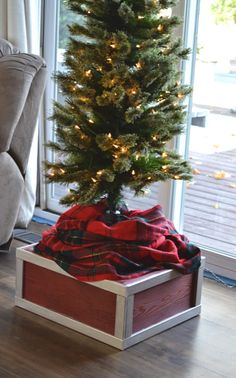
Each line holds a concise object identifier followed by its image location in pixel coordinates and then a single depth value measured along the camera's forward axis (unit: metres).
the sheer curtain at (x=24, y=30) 3.77
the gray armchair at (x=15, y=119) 3.27
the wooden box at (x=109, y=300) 2.57
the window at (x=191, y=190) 3.36
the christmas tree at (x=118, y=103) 2.68
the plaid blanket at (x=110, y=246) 2.64
